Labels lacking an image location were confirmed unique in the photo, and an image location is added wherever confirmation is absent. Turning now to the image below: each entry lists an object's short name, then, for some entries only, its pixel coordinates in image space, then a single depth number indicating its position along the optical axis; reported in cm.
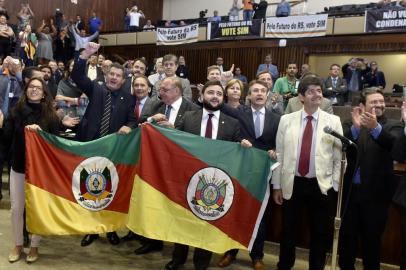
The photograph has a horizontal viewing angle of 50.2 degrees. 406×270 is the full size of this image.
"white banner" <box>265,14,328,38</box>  1122
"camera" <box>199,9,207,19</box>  1688
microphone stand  278
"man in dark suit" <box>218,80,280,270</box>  360
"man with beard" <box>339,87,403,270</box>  314
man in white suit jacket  317
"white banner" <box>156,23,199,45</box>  1362
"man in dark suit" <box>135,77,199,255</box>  362
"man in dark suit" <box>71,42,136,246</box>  397
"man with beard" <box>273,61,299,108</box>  646
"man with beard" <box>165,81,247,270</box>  335
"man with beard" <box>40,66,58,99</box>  575
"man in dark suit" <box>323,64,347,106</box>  753
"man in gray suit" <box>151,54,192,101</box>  438
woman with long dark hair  352
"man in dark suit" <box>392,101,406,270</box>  284
